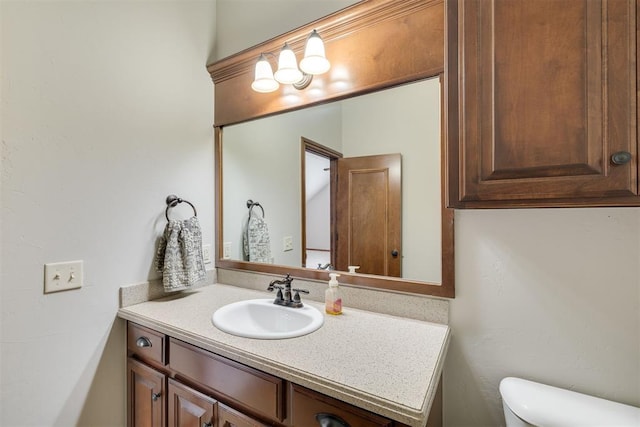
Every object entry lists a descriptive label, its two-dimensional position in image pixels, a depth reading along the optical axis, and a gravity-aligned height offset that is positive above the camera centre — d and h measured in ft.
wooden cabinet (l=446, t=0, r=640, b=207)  2.15 +0.89
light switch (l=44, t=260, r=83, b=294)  3.75 -0.80
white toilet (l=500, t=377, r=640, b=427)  2.58 -1.84
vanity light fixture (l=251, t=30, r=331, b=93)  4.20 +2.25
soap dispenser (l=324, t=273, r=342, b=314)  4.05 -1.20
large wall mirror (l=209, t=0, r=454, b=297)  3.85 +0.83
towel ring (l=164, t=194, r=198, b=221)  5.08 +0.24
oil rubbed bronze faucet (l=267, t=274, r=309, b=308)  4.24 -1.24
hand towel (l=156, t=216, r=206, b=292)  4.72 -0.69
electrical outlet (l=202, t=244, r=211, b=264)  5.73 -0.77
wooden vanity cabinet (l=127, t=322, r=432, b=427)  2.66 -1.97
